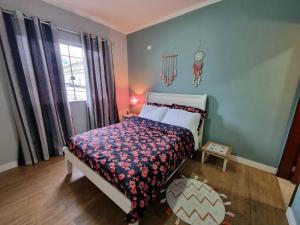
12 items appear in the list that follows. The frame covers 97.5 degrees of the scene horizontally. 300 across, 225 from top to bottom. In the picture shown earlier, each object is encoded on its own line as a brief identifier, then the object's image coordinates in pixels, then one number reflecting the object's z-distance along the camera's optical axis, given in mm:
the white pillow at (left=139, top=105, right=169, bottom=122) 2518
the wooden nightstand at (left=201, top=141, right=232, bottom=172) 2004
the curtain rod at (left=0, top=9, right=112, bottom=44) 1775
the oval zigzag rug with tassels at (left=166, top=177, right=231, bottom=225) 1336
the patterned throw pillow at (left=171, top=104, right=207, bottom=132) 2363
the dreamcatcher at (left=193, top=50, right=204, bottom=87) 2430
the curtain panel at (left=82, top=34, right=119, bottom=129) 2750
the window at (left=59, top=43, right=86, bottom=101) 2529
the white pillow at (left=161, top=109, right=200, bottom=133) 2182
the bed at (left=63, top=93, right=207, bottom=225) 1150
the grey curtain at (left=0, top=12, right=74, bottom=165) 1862
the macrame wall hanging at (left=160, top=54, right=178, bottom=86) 2787
